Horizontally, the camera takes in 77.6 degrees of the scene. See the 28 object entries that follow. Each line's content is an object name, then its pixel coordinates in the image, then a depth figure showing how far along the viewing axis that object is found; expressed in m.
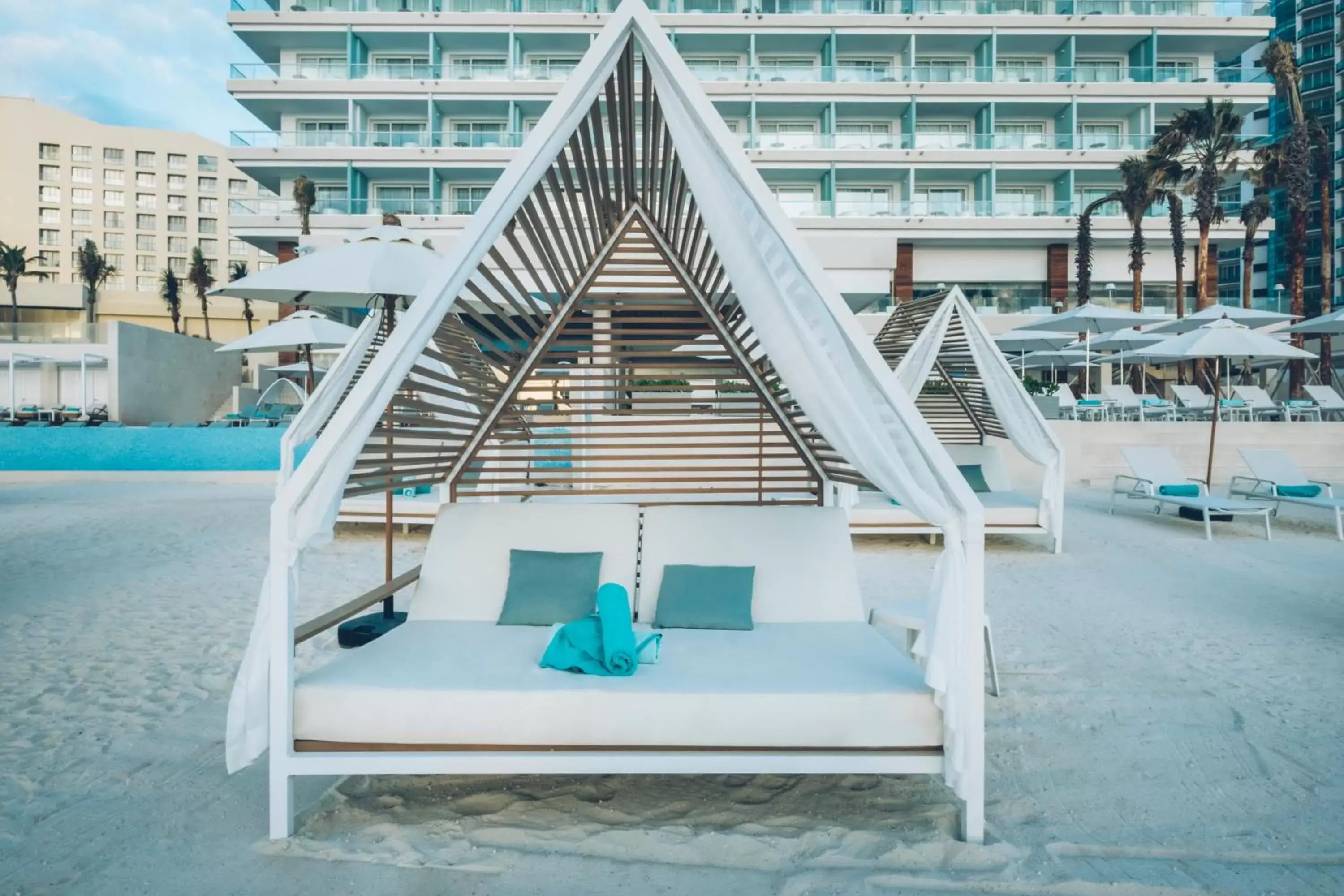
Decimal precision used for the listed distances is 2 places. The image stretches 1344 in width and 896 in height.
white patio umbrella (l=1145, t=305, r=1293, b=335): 14.93
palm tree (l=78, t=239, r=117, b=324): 45.66
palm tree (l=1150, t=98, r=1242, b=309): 21.69
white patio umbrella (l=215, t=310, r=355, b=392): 8.94
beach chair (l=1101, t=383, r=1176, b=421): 16.84
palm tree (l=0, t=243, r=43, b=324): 41.53
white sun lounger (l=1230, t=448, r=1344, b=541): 9.14
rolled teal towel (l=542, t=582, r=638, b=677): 2.90
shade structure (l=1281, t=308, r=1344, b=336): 13.47
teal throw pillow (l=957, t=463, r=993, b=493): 8.93
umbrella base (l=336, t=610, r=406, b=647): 4.83
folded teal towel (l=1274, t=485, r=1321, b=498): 9.14
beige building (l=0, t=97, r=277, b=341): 58.94
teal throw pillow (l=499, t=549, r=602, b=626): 3.73
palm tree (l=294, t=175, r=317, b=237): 27.23
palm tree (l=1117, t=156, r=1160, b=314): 24.09
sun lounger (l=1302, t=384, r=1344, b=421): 15.95
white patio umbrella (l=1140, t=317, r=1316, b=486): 9.60
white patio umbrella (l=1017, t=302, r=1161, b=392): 14.08
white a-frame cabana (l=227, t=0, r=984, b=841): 2.63
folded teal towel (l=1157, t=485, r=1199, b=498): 9.35
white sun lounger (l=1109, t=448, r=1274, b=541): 8.54
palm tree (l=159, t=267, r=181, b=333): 44.12
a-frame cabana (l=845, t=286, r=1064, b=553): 7.81
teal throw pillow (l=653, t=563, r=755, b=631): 3.71
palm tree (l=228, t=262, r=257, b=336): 48.97
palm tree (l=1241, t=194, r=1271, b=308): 24.83
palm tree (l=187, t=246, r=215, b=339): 44.53
